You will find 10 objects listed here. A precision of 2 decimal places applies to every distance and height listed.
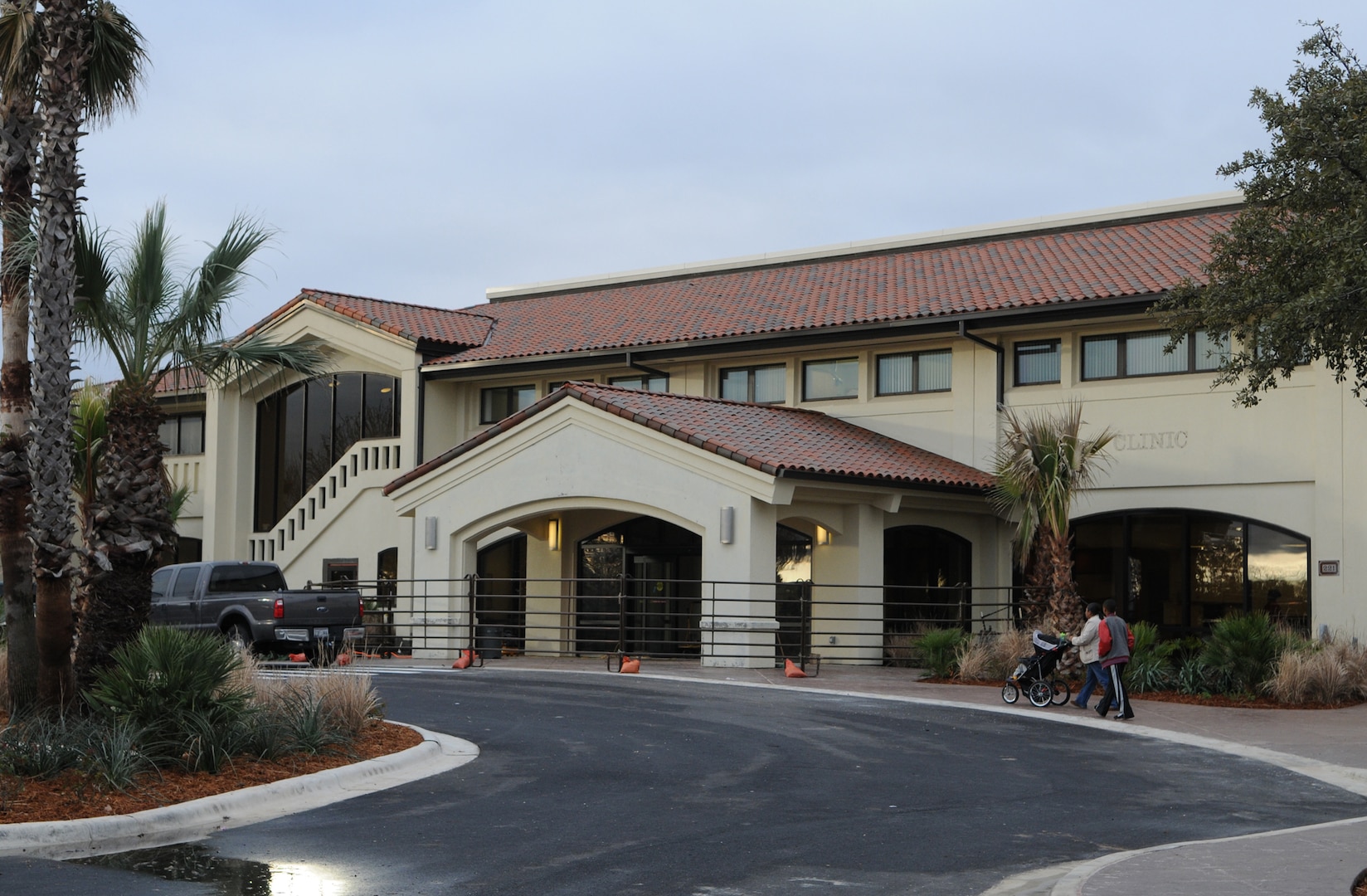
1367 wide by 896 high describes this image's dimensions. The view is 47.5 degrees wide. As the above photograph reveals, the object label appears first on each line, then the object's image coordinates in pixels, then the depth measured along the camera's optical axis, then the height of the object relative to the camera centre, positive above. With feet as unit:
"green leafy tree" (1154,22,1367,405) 49.55 +10.73
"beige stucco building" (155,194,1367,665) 82.99 +5.57
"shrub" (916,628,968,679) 77.25 -4.88
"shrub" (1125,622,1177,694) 71.31 -5.06
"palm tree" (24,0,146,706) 42.63 +6.03
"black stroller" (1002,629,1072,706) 65.05 -5.04
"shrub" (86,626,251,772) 39.99 -4.11
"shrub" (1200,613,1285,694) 68.80 -4.24
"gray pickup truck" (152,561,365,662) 84.23 -3.46
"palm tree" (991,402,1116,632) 74.49 +2.85
